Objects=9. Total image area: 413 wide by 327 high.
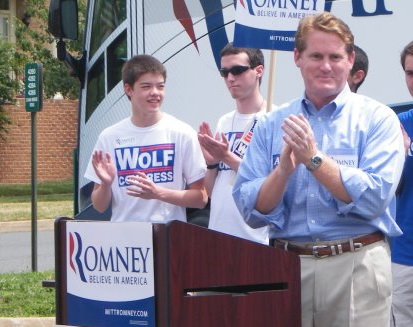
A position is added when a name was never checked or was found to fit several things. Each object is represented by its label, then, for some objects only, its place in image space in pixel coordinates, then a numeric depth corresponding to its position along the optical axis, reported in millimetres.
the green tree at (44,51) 29941
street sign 14675
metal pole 14379
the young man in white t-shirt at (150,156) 6756
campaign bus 7490
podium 4462
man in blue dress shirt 4643
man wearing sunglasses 6787
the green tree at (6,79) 30124
